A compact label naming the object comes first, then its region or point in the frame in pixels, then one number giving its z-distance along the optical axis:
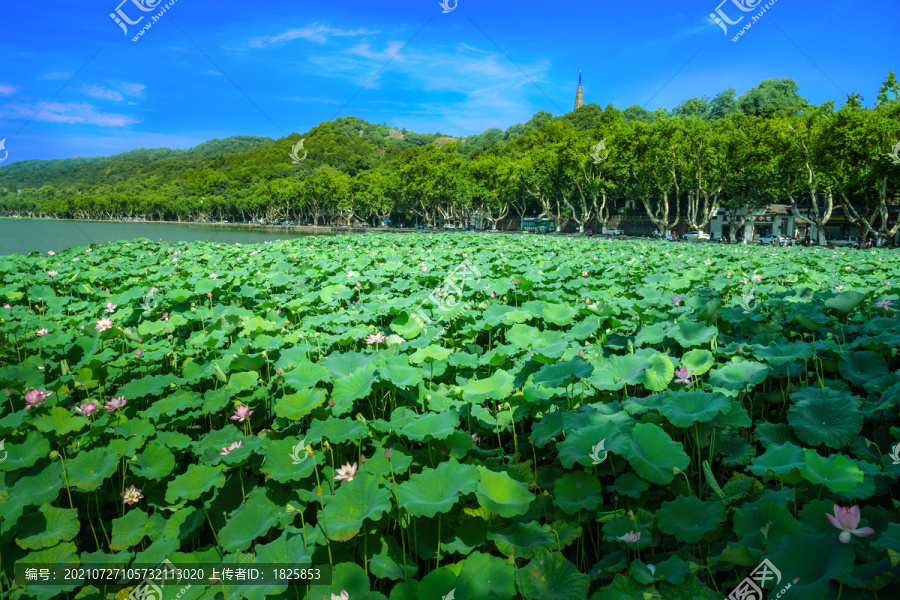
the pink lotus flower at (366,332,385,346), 3.36
